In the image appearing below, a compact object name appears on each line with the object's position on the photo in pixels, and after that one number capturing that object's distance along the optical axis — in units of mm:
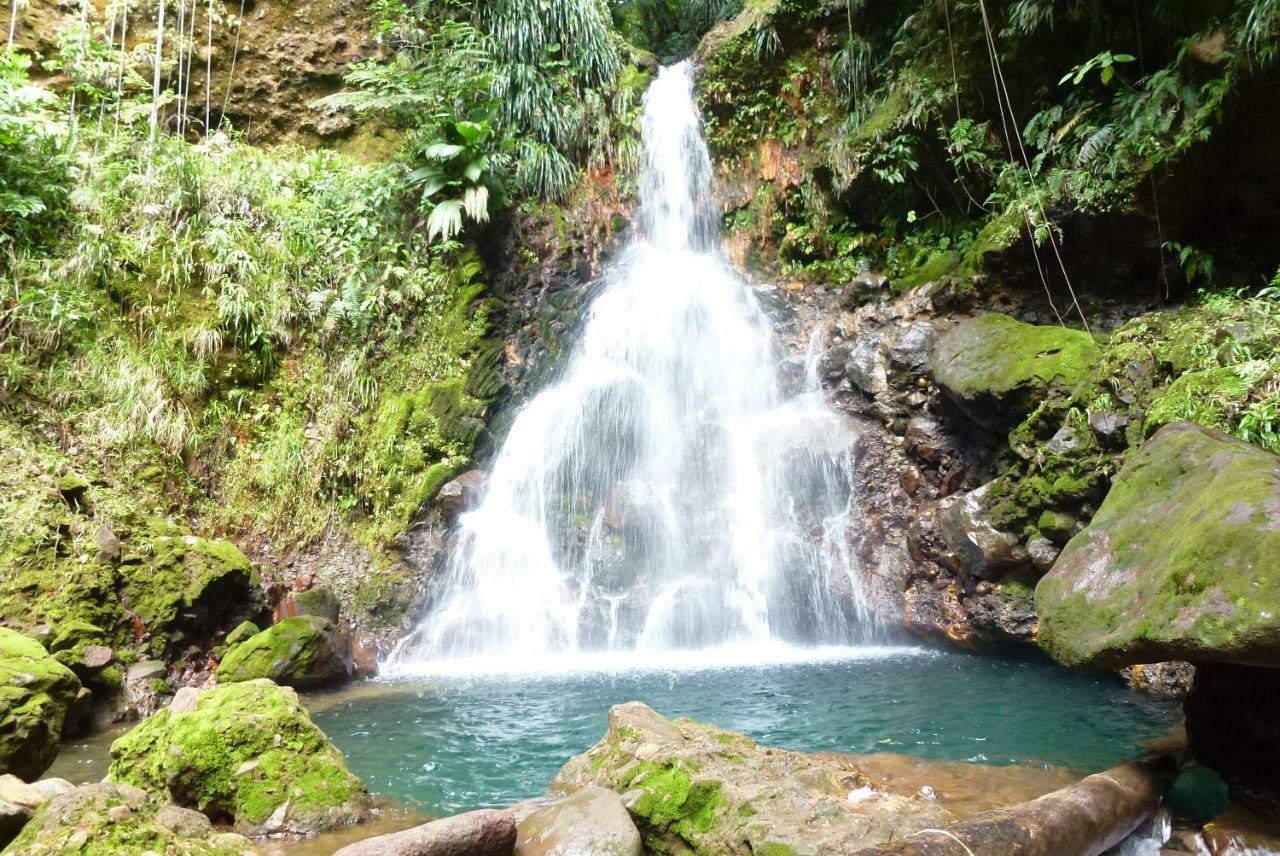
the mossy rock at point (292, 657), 6598
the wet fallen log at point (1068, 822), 2561
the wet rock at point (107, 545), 6883
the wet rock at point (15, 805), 2861
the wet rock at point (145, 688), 6332
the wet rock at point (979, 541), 7023
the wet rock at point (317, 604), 7891
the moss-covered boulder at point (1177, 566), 2705
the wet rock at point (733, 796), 3068
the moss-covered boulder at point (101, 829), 2744
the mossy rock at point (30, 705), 4180
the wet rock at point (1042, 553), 6645
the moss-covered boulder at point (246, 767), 3857
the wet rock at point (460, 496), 9594
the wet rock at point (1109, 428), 6391
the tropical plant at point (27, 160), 9586
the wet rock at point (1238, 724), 3455
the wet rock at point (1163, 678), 5704
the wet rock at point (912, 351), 9081
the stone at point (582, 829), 3148
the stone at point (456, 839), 2928
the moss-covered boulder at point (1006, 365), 7215
